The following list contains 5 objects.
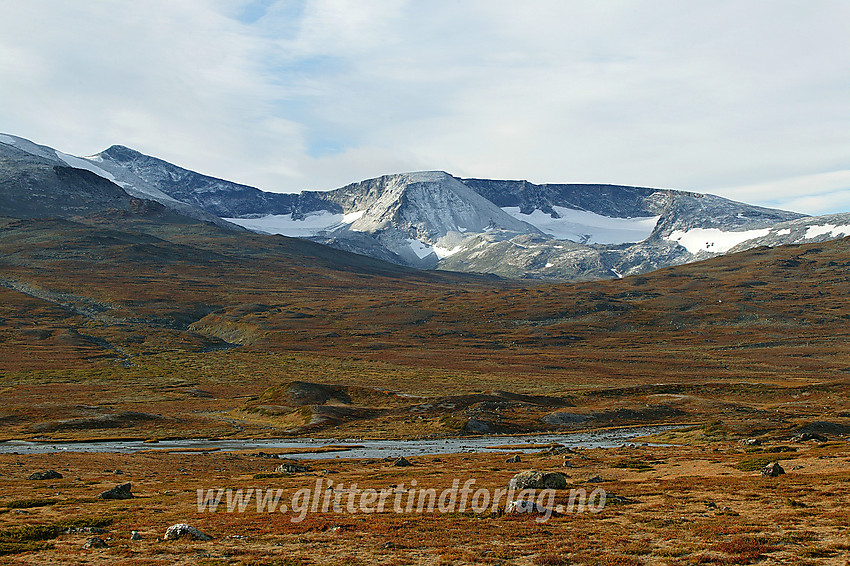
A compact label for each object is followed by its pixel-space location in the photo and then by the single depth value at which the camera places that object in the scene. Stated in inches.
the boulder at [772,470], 1820.9
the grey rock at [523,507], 1334.4
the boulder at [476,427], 3873.0
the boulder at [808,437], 2972.4
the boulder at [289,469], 2267.5
